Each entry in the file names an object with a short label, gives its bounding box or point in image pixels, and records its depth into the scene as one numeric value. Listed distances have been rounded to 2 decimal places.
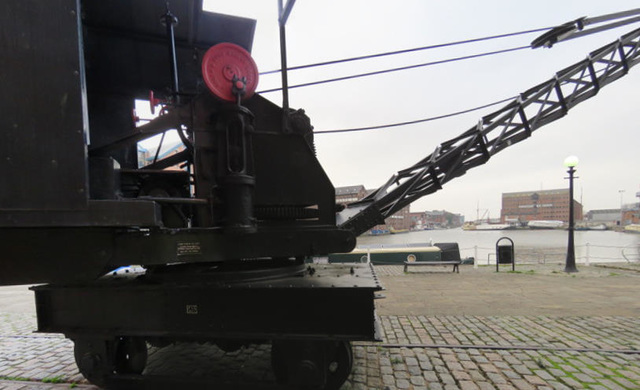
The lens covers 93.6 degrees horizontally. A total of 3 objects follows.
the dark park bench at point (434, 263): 10.26
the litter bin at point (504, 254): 11.12
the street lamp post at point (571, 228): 10.46
